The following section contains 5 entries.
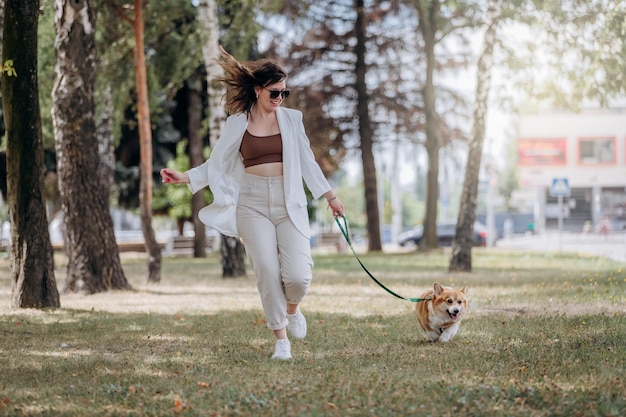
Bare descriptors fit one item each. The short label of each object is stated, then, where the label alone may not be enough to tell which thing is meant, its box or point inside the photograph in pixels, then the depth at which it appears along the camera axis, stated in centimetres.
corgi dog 765
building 6303
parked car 4706
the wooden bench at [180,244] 3491
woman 698
